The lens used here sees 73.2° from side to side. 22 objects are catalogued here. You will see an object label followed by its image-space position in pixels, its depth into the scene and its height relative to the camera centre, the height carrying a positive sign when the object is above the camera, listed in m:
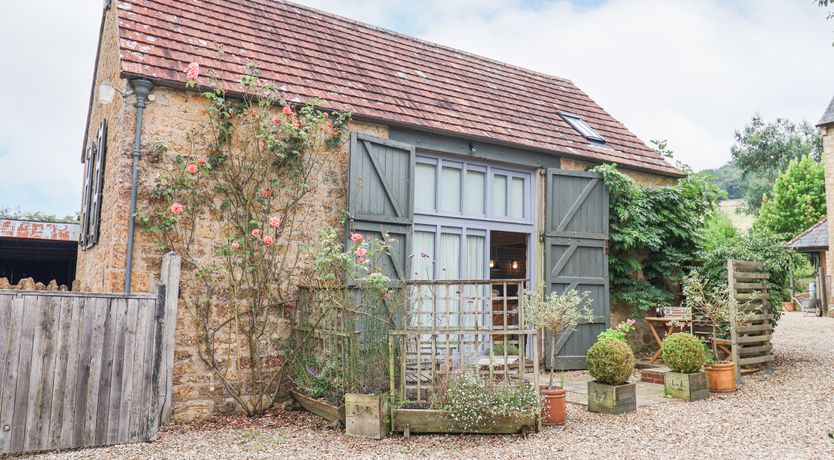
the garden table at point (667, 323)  8.53 -0.42
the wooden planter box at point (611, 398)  6.05 -1.11
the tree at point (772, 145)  36.19 +9.99
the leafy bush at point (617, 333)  7.70 -0.51
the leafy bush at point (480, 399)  5.14 -0.98
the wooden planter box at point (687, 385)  6.87 -1.09
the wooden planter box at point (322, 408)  5.46 -1.21
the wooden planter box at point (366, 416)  5.14 -1.15
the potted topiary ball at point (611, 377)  5.99 -0.88
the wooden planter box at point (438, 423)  5.20 -1.21
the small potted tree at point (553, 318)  5.62 -0.25
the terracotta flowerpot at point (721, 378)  7.34 -1.04
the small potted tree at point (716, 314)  7.36 -0.22
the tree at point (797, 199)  30.69 +5.56
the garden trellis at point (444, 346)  5.32 -0.52
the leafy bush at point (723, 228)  34.16 +4.48
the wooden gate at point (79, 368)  4.65 -0.73
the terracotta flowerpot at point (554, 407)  5.61 -1.12
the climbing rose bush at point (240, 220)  6.07 +0.74
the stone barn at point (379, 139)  6.09 +2.15
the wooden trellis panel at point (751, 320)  8.02 -0.33
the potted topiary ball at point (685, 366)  6.90 -0.85
